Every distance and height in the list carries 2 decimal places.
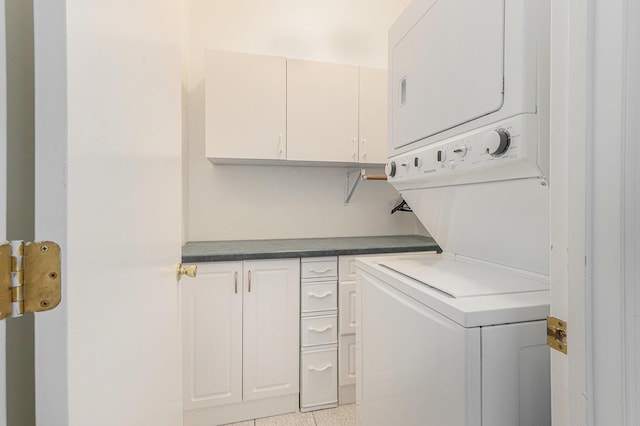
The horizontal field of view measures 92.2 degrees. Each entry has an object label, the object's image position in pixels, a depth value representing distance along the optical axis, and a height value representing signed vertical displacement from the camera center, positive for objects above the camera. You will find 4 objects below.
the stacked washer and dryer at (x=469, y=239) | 0.75 -0.10
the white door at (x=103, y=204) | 0.40 +0.01
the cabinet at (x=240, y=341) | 1.80 -0.78
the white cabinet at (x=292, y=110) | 2.08 +0.72
